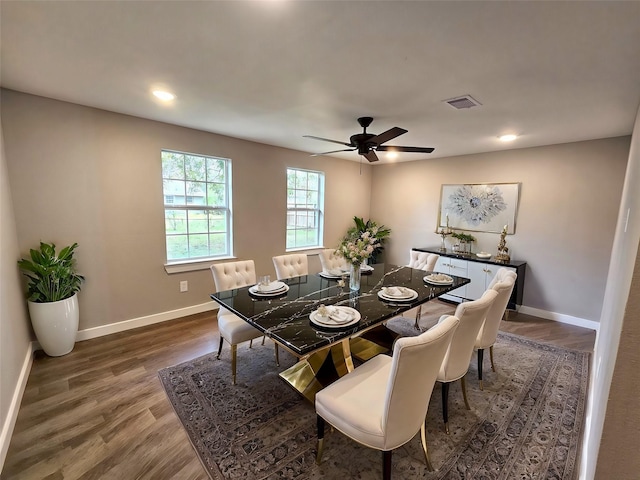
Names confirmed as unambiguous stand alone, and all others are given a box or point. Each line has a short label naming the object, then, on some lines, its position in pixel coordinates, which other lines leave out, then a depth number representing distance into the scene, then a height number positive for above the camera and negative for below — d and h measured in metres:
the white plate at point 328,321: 1.81 -0.75
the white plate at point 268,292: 2.38 -0.75
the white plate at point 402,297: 2.32 -0.74
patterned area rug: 1.66 -1.51
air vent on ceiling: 2.38 +0.91
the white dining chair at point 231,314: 2.44 -1.03
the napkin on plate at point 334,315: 1.86 -0.74
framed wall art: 4.29 +0.04
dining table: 1.77 -0.78
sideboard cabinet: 4.04 -0.94
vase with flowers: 2.50 -0.42
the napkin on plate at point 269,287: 2.41 -0.73
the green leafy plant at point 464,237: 4.66 -0.46
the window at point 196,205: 3.65 -0.07
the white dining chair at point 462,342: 1.78 -0.87
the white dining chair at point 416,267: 3.61 -0.80
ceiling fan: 2.72 +0.60
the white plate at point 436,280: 2.85 -0.73
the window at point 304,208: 4.98 -0.08
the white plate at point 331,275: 2.99 -0.75
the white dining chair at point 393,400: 1.31 -1.06
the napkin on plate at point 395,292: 2.40 -0.73
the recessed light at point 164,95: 2.46 +0.92
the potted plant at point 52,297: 2.58 -0.94
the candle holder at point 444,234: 4.85 -0.45
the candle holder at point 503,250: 4.16 -0.59
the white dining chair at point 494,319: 2.23 -0.88
